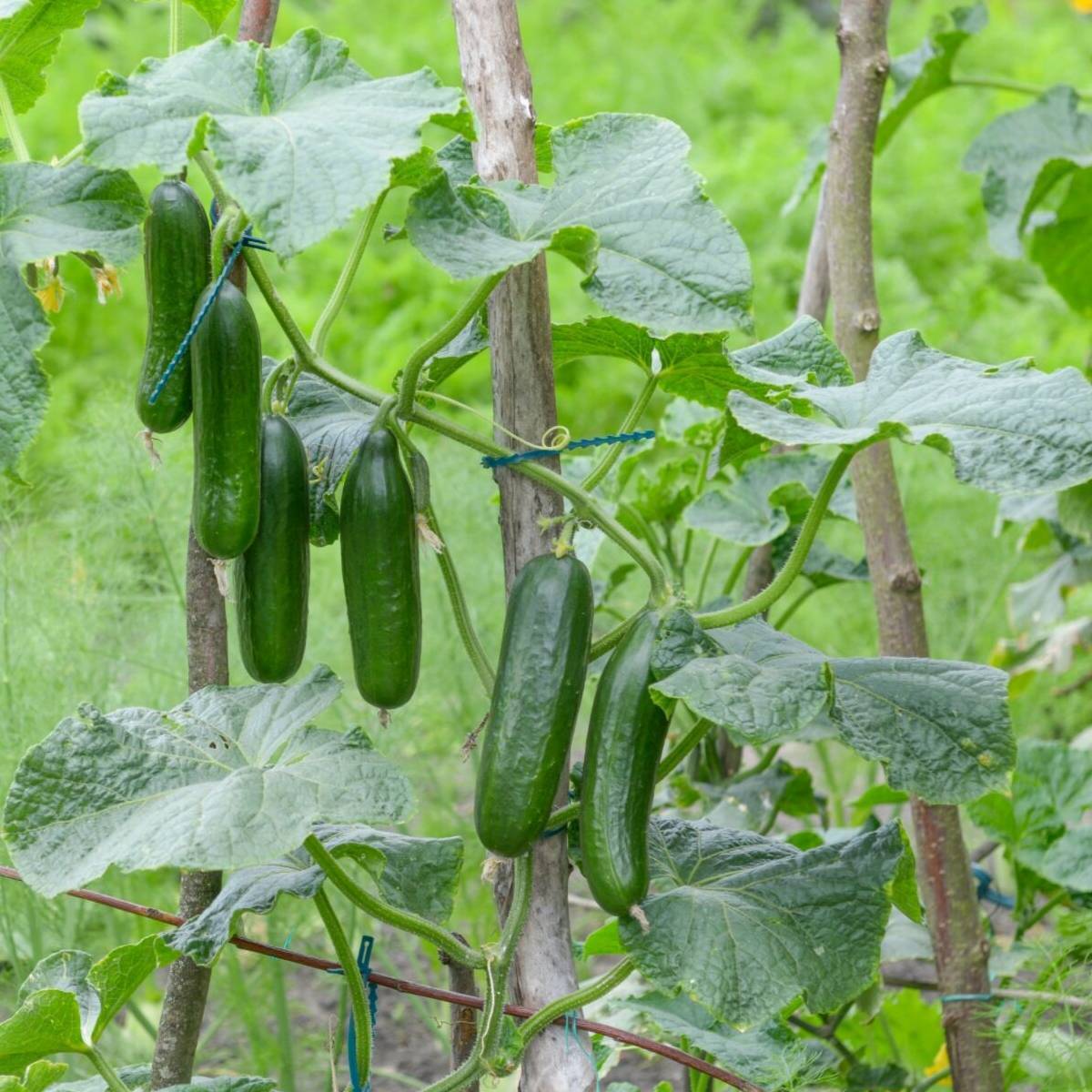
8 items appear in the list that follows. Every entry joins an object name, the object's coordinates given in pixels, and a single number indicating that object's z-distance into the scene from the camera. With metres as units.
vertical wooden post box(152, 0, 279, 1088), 2.56
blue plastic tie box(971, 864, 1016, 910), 2.98
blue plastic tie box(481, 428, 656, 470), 2.50
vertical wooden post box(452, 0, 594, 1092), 2.52
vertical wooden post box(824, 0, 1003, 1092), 2.82
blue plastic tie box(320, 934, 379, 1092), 2.55
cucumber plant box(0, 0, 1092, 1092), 2.39
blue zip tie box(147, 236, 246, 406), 2.44
